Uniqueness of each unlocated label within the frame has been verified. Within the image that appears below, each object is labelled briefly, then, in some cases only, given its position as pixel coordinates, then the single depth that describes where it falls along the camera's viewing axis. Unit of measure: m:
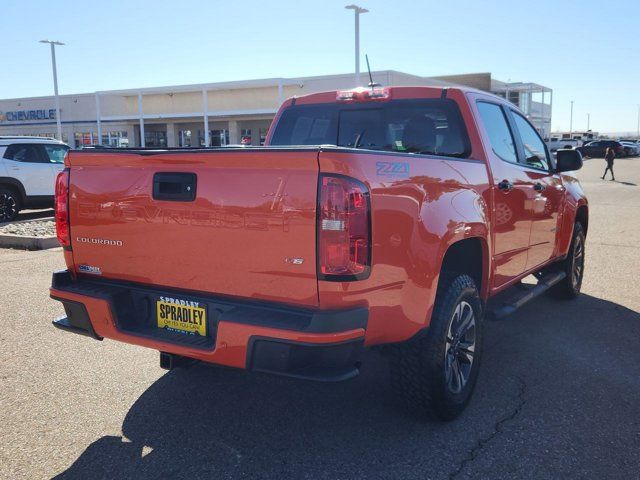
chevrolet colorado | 2.75
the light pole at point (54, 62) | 35.81
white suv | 13.16
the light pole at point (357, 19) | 26.55
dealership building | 39.81
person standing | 26.97
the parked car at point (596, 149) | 53.66
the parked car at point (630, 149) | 56.71
